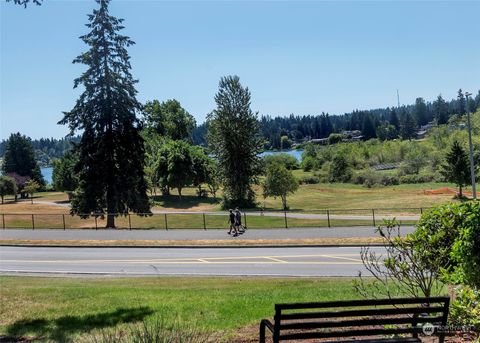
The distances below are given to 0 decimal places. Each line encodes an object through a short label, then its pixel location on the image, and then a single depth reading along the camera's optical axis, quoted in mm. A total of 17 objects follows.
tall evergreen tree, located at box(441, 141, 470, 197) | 56562
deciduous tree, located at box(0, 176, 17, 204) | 74694
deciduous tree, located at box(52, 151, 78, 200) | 80950
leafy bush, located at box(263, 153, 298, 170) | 105775
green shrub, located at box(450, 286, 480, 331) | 5777
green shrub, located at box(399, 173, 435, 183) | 86375
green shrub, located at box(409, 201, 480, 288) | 5594
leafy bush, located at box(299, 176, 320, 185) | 99275
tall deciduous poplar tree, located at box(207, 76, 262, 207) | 55344
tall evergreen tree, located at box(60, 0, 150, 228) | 34719
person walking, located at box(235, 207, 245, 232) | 28944
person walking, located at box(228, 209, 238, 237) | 28250
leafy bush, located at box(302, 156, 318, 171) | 118038
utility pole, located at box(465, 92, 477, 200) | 35816
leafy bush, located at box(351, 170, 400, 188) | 87188
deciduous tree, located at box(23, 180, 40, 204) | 79312
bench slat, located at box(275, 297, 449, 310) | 5094
